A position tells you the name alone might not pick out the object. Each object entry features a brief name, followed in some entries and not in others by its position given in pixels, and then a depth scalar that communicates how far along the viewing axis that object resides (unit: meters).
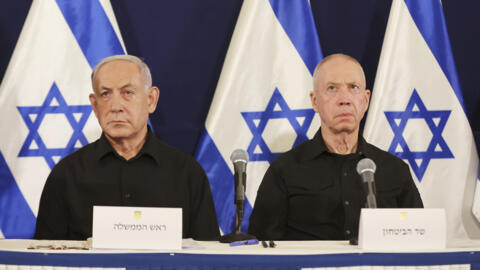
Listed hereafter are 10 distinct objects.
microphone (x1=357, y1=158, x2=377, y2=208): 4.34
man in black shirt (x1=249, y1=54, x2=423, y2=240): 6.07
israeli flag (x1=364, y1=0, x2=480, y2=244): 7.21
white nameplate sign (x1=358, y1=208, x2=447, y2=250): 4.05
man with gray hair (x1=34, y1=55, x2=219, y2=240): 5.89
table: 3.80
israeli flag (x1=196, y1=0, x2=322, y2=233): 7.09
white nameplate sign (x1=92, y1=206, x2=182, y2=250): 3.99
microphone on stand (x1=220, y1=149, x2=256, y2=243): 4.61
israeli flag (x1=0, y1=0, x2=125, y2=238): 6.77
